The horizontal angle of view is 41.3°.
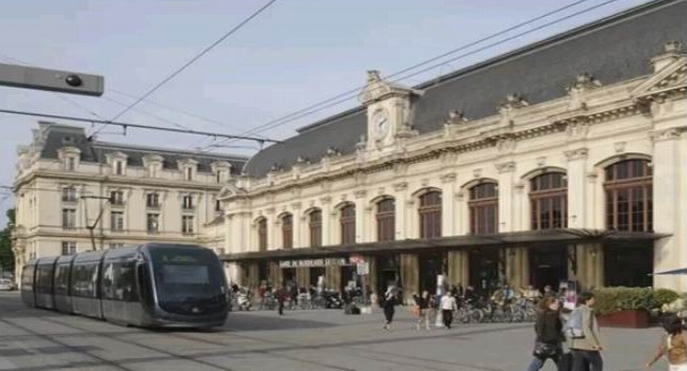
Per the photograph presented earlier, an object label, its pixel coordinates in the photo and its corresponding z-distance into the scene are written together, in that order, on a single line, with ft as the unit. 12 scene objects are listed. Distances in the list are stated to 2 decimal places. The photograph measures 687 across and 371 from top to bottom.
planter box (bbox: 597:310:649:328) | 101.04
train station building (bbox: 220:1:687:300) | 123.03
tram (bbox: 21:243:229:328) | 92.58
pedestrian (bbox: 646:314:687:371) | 39.55
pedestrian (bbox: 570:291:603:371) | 45.24
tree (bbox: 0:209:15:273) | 461.78
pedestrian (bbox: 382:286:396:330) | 103.24
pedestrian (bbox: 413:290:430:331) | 105.19
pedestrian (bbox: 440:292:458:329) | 105.09
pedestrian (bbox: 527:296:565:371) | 47.55
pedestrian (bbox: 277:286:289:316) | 143.84
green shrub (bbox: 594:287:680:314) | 101.14
